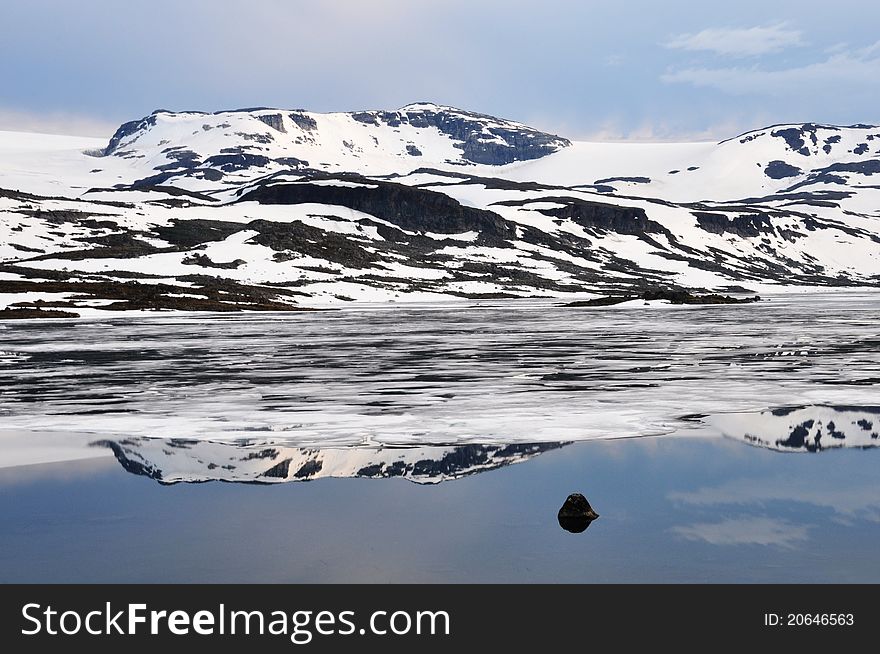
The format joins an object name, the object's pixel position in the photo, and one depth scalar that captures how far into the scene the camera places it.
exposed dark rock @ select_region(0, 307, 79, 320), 77.56
